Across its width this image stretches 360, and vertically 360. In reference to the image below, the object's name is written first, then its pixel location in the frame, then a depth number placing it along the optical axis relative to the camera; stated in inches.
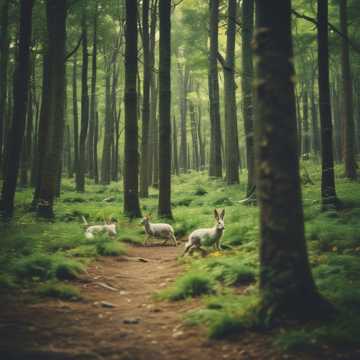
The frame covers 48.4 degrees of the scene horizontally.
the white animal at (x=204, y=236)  330.3
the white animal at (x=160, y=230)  410.6
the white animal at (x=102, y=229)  404.2
